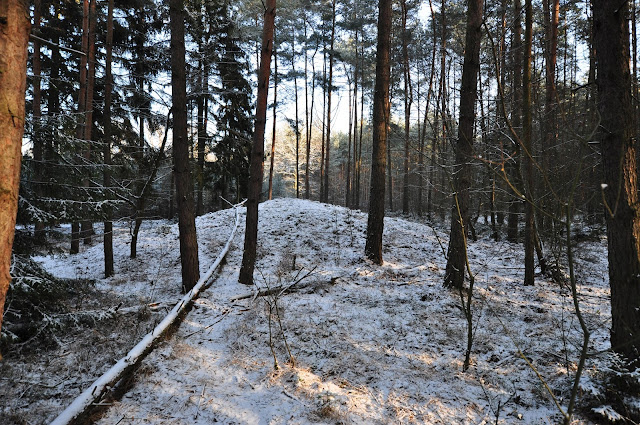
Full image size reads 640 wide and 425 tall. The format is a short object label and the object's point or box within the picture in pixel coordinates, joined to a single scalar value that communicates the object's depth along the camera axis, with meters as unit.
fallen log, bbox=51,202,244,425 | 2.94
